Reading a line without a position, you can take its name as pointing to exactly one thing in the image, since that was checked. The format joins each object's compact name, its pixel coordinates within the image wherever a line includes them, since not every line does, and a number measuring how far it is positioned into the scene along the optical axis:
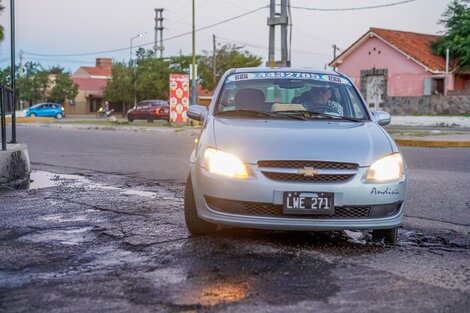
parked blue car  53.97
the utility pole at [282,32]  25.66
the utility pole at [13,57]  10.30
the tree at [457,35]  39.72
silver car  5.00
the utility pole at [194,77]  32.09
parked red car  40.78
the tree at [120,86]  66.81
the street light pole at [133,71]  65.81
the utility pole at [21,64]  77.25
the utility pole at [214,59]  71.66
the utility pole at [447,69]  38.66
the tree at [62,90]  74.38
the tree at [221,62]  73.62
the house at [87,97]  78.19
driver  6.58
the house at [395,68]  40.59
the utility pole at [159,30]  69.81
